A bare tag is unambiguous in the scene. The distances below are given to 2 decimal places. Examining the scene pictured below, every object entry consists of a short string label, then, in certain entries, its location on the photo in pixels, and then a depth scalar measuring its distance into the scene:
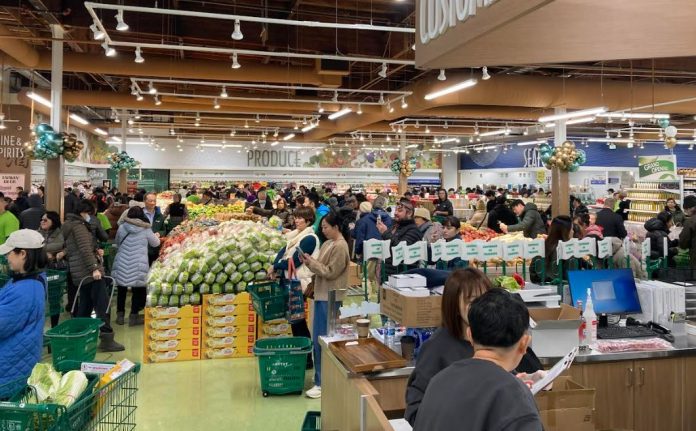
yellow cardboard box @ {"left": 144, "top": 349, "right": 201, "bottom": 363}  6.16
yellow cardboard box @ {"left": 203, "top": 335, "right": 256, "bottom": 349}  6.32
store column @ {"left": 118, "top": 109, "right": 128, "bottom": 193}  20.70
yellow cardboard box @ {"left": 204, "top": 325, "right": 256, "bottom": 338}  6.30
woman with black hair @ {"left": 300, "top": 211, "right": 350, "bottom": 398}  4.99
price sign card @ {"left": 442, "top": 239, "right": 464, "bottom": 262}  5.89
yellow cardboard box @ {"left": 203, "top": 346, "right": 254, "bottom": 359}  6.32
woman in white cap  3.30
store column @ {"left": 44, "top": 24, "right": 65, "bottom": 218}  9.80
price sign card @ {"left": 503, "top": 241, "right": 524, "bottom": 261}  6.13
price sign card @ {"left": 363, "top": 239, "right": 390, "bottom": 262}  5.89
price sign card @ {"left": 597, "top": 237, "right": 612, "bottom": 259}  6.39
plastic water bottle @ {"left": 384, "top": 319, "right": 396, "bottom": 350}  3.68
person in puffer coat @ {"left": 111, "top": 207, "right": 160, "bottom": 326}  7.34
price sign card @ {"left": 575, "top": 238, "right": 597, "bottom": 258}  6.26
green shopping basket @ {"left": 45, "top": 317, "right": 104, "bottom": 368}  5.05
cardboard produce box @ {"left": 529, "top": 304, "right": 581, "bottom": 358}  3.40
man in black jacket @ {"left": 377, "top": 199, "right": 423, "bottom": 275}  7.03
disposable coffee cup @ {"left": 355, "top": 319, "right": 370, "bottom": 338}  3.80
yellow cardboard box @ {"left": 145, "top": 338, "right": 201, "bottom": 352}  6.16
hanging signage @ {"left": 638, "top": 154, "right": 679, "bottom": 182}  14.42
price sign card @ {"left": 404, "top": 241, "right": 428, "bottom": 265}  5.75
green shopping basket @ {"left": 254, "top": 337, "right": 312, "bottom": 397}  5.18
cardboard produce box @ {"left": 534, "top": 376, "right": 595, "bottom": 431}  2.61
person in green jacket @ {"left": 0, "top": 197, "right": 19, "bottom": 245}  7.75
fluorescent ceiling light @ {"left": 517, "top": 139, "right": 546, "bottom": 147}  23.43
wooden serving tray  3.16
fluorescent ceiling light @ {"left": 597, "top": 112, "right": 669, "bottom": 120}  11.55
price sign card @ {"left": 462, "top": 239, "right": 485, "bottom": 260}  5.95
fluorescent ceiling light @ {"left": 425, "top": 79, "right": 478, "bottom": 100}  9.46
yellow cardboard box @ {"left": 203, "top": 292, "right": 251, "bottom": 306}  6.27
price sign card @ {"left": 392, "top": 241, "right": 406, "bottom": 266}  5.73
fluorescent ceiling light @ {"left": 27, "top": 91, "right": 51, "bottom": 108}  11.39
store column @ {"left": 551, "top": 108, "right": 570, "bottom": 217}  13.51
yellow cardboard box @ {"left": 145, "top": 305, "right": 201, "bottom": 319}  6.11
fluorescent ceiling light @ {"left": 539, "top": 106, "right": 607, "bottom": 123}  10.20
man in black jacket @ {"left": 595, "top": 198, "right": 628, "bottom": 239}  8.75
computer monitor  3.94
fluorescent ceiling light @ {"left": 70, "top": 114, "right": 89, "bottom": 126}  16.89
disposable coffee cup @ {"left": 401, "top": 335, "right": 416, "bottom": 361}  3.39
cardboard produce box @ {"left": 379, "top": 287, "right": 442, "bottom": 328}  3.34
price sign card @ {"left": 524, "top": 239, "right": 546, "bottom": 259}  6.32
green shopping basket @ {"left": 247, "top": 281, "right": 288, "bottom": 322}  5.71
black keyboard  3.78
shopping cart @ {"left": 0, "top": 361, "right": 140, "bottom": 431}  2.33
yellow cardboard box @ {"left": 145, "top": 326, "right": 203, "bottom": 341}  6.16
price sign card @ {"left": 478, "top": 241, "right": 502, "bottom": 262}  5.99
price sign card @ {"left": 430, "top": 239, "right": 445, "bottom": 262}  5.88
